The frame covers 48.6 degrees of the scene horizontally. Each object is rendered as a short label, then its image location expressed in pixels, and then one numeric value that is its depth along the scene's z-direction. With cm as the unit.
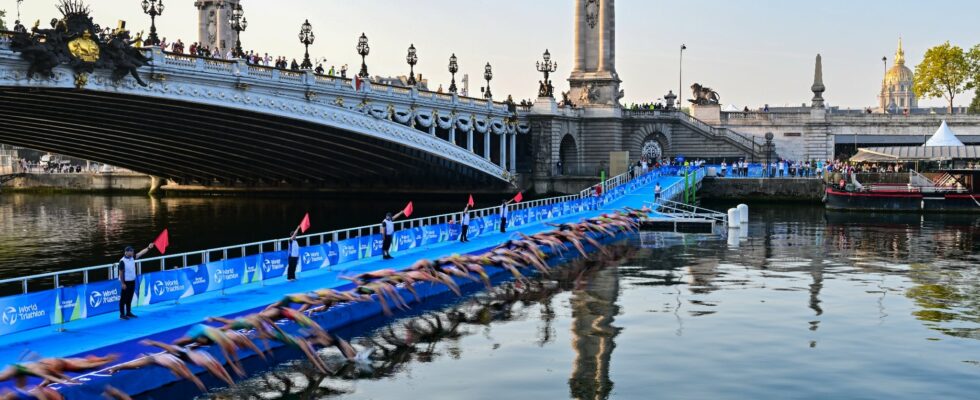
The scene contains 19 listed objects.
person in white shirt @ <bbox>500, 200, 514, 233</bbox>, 5003
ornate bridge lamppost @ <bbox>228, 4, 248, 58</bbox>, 6529
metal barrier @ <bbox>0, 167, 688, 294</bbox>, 3162
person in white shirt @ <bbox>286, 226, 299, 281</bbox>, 3207
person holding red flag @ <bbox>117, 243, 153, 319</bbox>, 2458
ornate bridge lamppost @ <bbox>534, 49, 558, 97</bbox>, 9212
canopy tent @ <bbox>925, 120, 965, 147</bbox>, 8500
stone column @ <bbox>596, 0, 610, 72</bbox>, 9762
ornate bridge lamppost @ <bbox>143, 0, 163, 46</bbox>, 5794
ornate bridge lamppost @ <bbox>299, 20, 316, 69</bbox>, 6969
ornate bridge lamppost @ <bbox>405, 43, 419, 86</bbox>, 8044
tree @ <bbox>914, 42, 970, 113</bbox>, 12419
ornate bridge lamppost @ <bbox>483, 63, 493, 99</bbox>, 9356
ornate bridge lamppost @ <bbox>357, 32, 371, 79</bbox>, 7444
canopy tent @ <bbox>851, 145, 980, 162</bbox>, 8325
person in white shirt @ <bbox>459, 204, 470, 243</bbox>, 4562
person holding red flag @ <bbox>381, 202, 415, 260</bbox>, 3825
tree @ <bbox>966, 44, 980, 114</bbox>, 12362
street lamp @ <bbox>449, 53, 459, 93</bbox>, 8638
